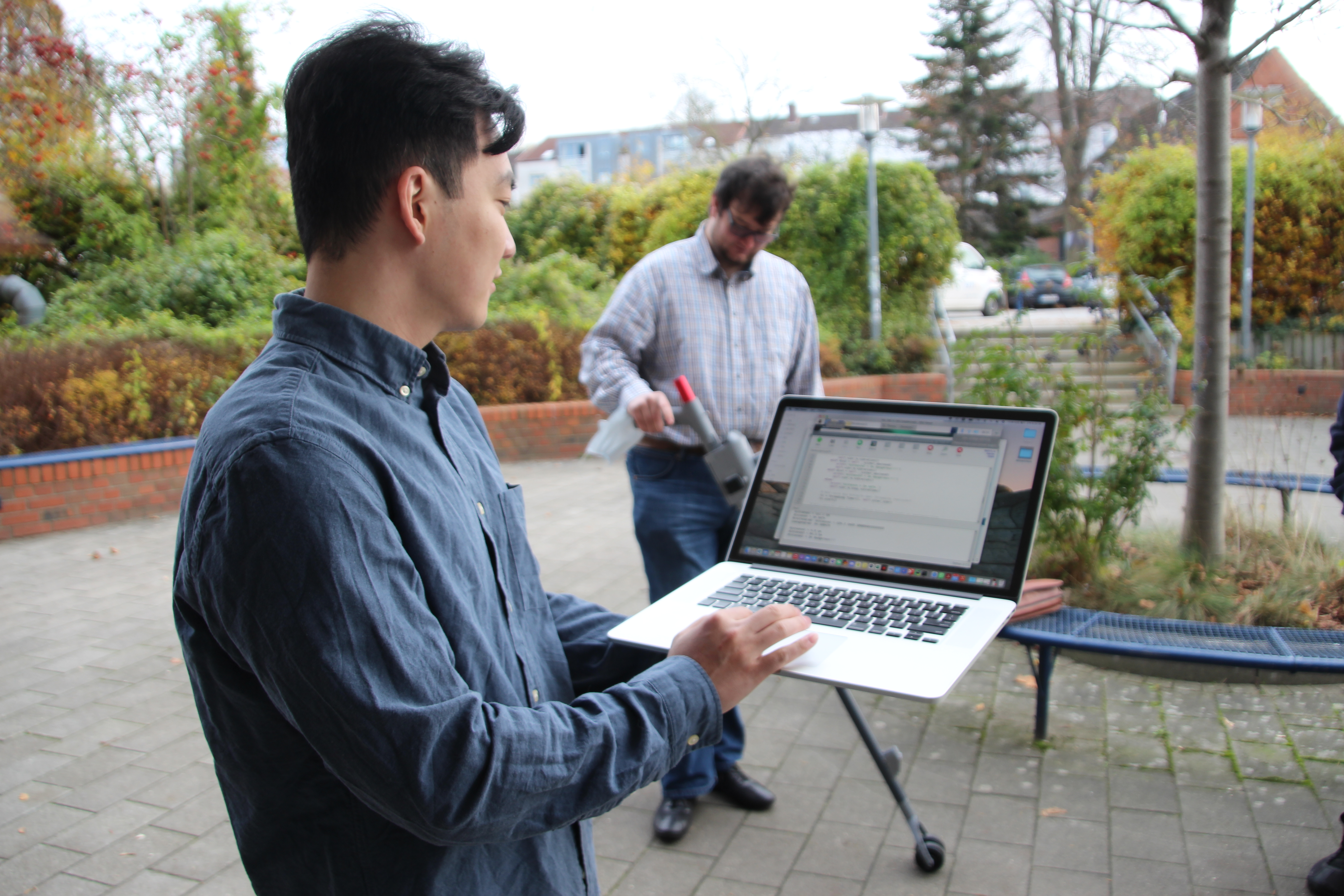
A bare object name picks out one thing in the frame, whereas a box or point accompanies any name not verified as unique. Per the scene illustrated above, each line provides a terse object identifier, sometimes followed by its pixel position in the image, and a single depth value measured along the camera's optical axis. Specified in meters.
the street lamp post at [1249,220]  11.45
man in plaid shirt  3.15
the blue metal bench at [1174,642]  3.06
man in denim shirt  0.99
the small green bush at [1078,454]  4.59
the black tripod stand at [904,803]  2.74
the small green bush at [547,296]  11.19
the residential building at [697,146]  23.81
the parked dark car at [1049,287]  28.20
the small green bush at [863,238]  13.30
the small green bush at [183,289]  11.61
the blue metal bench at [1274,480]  5.11
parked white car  21.30
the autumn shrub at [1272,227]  12.47
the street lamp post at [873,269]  12.78
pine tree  38.00
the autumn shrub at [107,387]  7.80
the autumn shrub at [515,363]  10.02
